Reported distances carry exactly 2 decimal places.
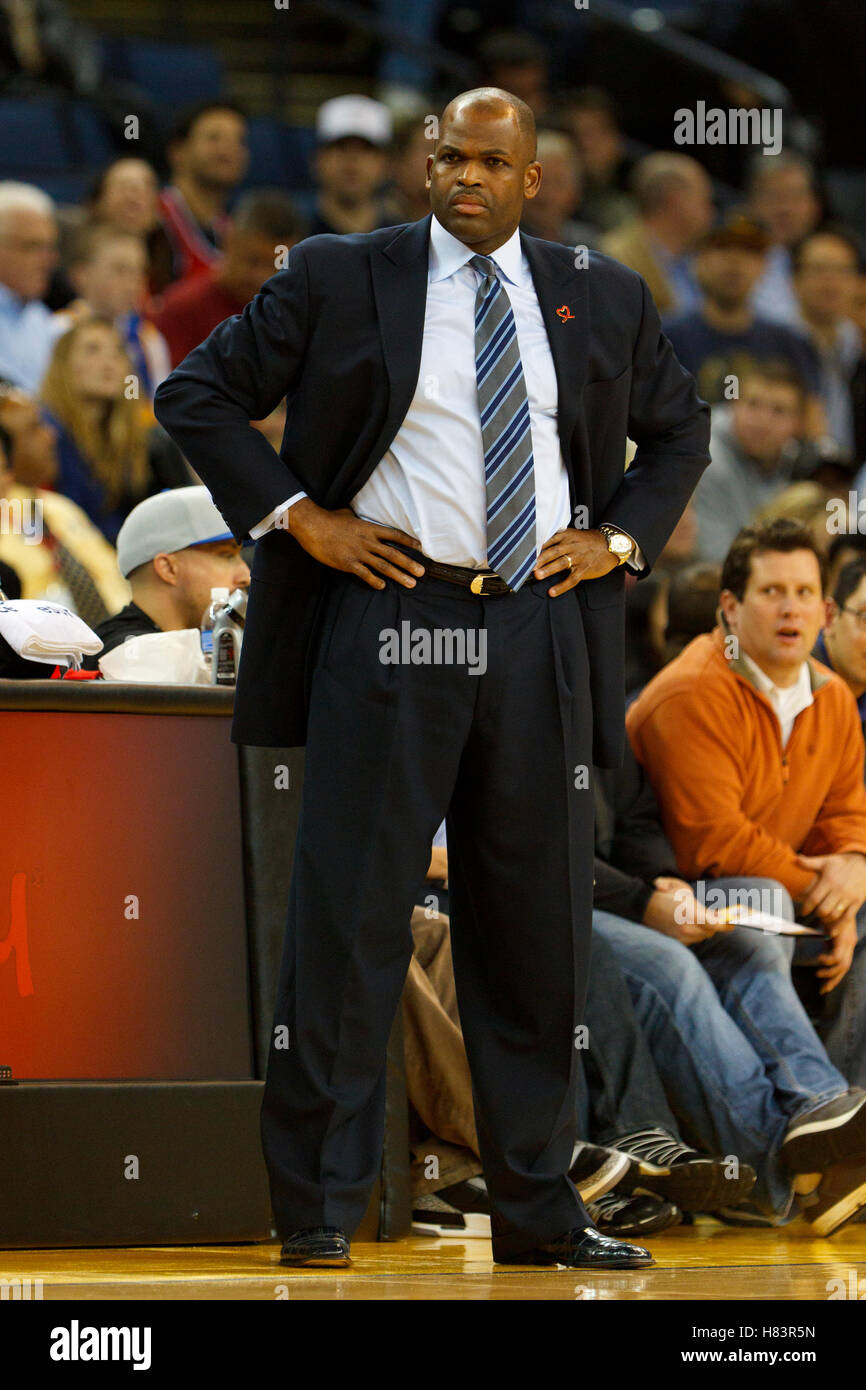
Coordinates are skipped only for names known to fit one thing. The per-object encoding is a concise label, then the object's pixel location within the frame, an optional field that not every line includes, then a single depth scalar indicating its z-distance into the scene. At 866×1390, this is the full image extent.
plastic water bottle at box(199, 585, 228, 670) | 7.63
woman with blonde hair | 12.70
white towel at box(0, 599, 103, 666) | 6.82
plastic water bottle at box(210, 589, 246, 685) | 7.40
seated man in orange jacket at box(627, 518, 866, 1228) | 8.37
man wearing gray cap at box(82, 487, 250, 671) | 8.37
